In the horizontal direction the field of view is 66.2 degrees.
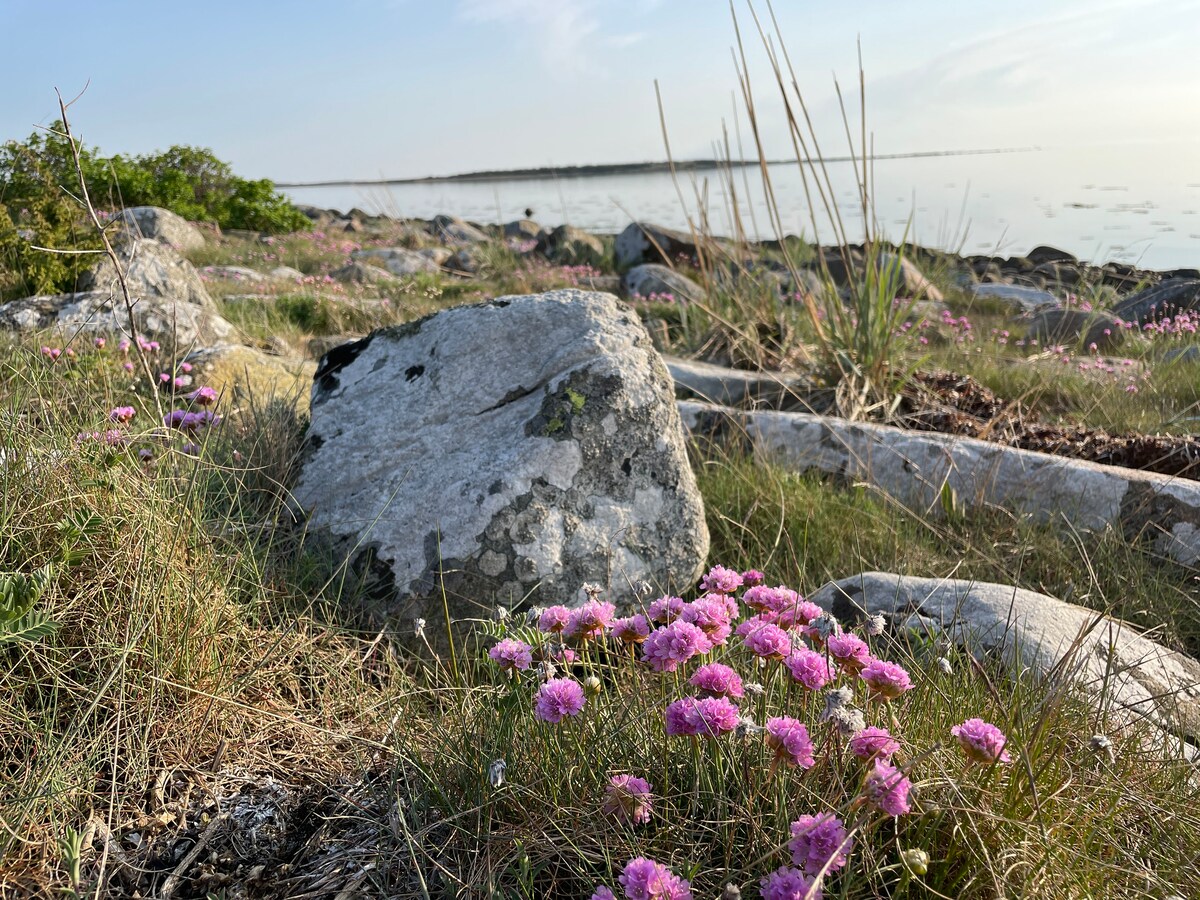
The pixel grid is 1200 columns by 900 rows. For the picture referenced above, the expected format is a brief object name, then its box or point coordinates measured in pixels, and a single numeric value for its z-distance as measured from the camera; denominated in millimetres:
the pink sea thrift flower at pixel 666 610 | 461
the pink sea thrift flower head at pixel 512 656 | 419
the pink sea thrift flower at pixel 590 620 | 434
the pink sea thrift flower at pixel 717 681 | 378
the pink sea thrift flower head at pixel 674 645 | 394
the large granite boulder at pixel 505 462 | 652
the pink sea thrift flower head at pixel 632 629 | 445
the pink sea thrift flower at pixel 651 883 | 320
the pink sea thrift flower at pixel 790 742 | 349
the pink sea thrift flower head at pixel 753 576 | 531
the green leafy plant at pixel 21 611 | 407
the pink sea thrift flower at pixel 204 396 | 752
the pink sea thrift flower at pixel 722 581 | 479
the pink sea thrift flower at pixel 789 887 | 320
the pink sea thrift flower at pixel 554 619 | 436
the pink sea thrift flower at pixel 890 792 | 326
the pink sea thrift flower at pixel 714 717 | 356
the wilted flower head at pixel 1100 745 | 361
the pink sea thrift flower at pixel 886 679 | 373
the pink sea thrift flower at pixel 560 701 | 387
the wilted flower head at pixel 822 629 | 396
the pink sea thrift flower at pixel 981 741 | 346
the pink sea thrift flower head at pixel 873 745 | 348
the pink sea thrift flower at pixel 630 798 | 362
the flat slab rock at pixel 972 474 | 856
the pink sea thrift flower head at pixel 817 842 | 328
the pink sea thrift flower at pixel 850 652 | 389
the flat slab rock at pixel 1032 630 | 568
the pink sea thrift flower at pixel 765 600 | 453
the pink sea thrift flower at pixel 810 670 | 379
